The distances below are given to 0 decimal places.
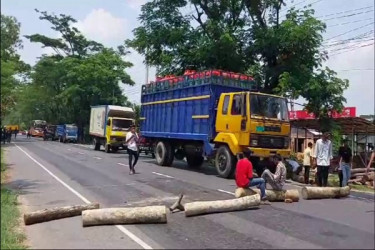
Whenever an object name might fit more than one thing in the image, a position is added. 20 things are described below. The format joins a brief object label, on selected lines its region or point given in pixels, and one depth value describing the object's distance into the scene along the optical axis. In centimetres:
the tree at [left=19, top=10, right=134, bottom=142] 5453
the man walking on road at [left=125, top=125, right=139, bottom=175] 1783
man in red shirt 1135
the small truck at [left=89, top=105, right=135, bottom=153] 3462
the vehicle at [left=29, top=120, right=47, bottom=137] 7769
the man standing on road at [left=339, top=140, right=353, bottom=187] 1446
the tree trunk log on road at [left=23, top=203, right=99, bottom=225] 932
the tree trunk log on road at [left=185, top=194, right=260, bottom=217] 984
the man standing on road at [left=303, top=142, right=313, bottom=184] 1695
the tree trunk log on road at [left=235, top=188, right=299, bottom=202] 1155
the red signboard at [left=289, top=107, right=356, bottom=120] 1916
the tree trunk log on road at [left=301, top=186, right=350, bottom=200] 1197
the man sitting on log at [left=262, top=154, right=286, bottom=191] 1170
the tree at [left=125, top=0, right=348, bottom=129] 2250
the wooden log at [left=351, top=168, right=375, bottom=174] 1830
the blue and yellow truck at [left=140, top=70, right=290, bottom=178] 1636
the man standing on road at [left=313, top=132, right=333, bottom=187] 1448
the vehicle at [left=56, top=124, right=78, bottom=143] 5653
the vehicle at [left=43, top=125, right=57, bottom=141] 6456
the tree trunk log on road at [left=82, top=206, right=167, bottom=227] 902
